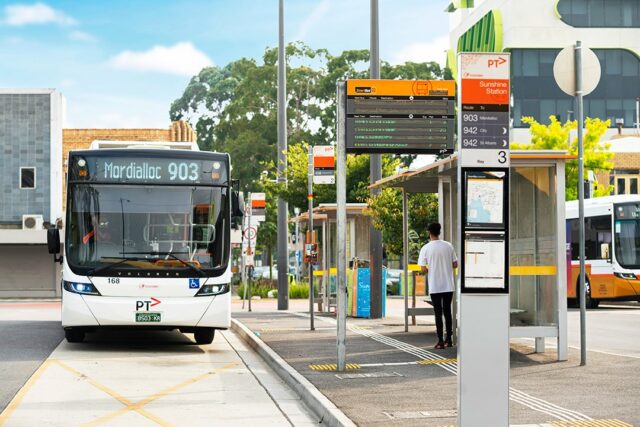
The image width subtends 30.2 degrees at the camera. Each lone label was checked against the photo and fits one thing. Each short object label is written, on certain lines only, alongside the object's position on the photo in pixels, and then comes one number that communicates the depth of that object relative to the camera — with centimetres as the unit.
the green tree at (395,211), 2417
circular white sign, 1397
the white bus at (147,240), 1711
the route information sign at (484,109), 846
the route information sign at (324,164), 1973
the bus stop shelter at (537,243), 1493
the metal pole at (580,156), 1386
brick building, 5738
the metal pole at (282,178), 3188
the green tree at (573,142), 4941
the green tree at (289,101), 6856
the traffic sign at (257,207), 3312
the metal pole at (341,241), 1385
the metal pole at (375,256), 2478
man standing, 1661
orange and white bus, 3328
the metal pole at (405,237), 2030
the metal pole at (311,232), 2066
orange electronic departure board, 1470
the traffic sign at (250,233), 3288
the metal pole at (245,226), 3363
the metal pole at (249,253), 3081
